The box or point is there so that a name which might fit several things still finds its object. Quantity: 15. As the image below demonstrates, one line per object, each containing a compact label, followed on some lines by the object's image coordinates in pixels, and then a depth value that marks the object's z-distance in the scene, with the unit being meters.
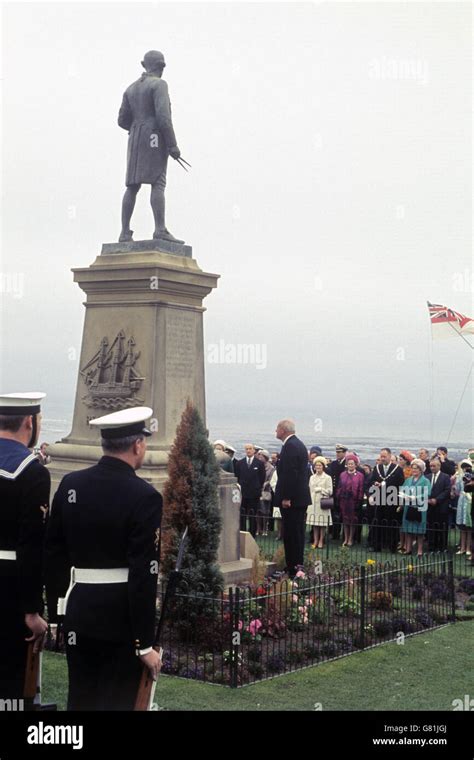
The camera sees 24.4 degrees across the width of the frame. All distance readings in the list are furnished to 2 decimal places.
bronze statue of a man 14.22
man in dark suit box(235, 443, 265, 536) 21.36
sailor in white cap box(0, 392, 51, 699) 6.34
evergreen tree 10.61
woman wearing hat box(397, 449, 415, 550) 18.78
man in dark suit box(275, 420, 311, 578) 13.83
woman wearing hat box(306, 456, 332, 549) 19.43
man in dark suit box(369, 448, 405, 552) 19.31
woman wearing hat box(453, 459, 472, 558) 18.08
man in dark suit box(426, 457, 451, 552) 18.59
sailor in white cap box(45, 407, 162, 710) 5.70
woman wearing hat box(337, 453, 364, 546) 20.00
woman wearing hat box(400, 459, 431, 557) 18.17
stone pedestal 13.70
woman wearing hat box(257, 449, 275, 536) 21.56
